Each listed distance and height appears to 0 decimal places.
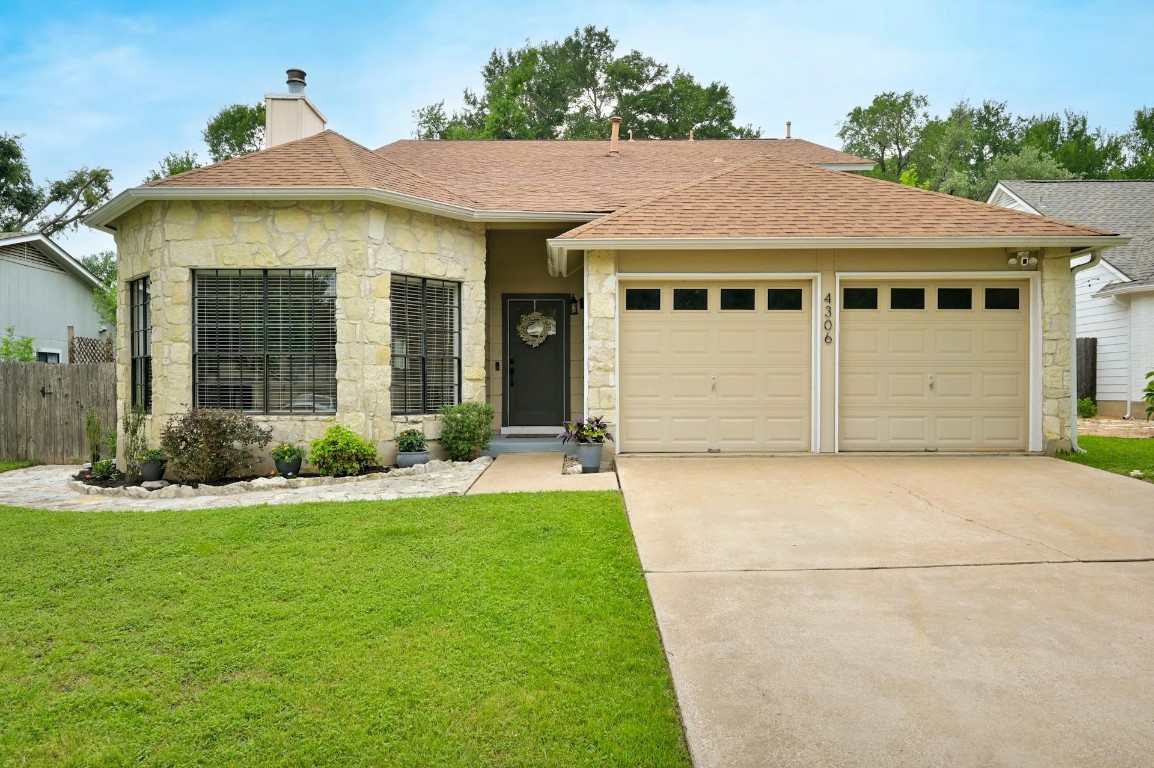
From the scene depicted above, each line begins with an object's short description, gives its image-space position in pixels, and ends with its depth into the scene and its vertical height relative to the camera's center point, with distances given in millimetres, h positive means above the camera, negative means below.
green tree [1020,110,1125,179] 33094 +11717
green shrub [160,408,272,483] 7711 -801
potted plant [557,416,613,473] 7867 -797
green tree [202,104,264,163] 29109 +10863
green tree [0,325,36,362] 12352 +472
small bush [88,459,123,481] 8406 -1233
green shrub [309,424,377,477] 7934 -939
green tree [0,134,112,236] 23500 +6751
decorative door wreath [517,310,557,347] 11133 +772
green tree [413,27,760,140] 29766 +12794
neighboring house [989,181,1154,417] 14023 +1745
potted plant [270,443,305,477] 8055 -1031
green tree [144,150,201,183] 29422 +9521
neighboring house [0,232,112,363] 15016 +2029
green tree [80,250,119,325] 19078 +2447
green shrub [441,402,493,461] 8828 -741
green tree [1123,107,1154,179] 33562 +11935
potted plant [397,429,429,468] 8438 -968
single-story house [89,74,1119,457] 8312 +901
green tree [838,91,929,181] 35344 +13065
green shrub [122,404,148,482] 8125 -826
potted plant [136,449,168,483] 8133 -1083
